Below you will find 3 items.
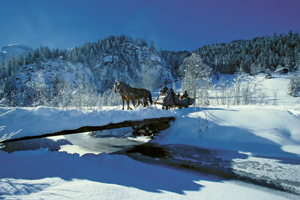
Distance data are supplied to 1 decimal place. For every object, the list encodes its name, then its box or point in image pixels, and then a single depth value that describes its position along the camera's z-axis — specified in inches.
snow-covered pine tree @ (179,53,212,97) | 1053.2
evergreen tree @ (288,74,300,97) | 1616.6
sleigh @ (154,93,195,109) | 470.9
